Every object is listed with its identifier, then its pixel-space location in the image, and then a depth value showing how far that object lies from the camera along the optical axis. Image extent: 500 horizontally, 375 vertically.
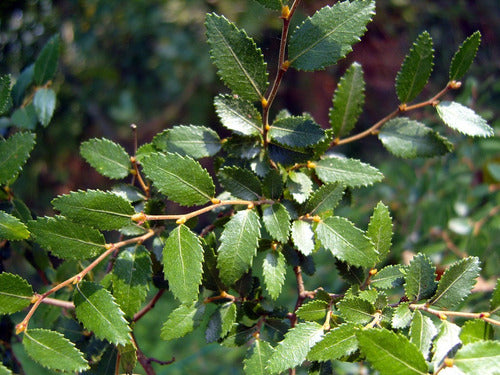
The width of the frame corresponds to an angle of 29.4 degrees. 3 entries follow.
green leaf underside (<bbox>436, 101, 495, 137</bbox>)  0.32
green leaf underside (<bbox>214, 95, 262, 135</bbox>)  0.31
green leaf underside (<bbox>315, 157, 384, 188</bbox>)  0.32
